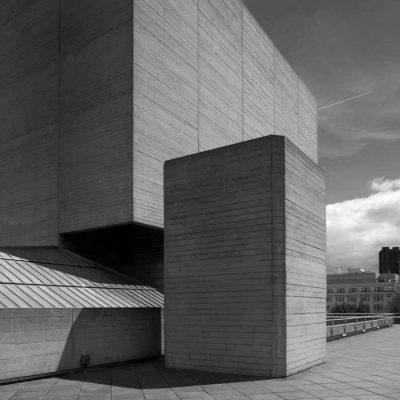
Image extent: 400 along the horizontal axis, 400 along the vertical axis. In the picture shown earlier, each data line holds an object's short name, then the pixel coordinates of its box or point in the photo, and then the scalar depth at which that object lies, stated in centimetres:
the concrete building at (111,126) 2077
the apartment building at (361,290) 15150
